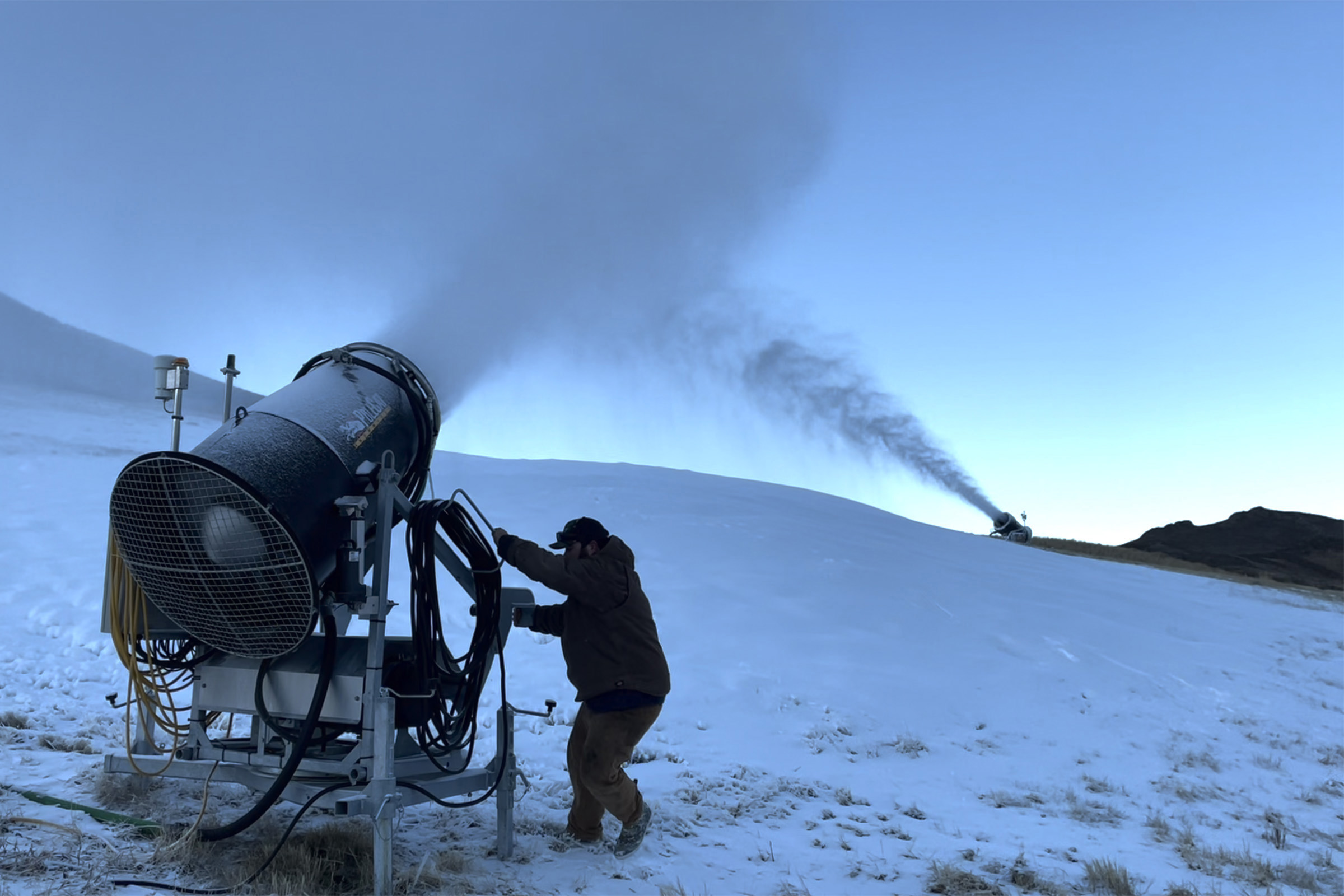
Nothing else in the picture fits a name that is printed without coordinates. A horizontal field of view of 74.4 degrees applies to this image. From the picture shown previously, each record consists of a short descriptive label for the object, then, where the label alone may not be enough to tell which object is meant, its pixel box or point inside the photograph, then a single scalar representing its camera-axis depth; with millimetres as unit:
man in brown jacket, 4707
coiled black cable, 4387
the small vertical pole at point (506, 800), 4633
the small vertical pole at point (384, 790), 3801
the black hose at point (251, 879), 3684
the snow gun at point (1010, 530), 25703
